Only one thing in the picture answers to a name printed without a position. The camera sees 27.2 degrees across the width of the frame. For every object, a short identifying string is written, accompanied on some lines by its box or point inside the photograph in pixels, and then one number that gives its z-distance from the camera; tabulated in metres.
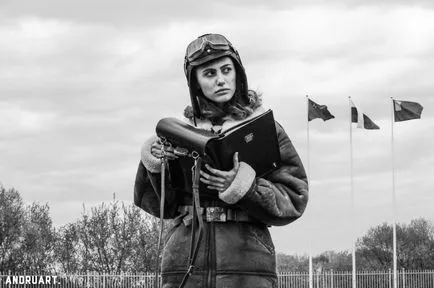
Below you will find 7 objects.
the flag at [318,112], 38.12
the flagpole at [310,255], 38.03
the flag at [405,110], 38.09
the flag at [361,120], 37.78
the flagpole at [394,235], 38.63
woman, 5.04
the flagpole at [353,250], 38.66
